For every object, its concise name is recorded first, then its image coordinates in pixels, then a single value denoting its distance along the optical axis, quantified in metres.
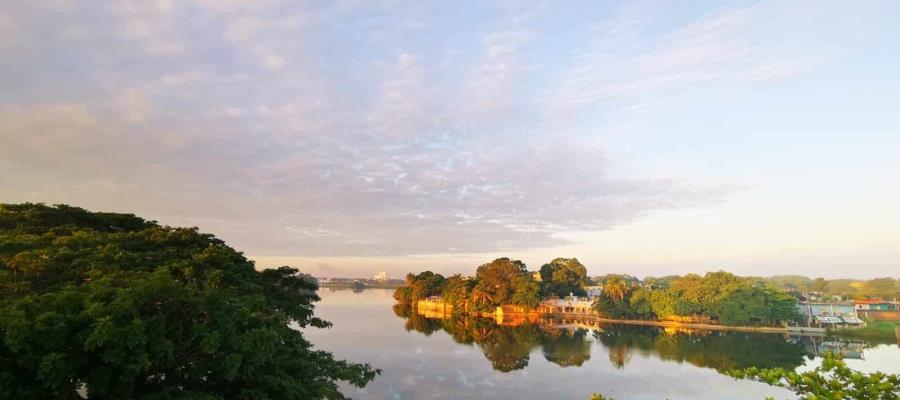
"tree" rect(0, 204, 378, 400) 9.09
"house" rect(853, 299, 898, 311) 68.31
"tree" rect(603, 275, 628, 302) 70.50
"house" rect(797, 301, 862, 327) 58.34
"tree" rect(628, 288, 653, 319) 66.56
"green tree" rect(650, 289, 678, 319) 63.47
